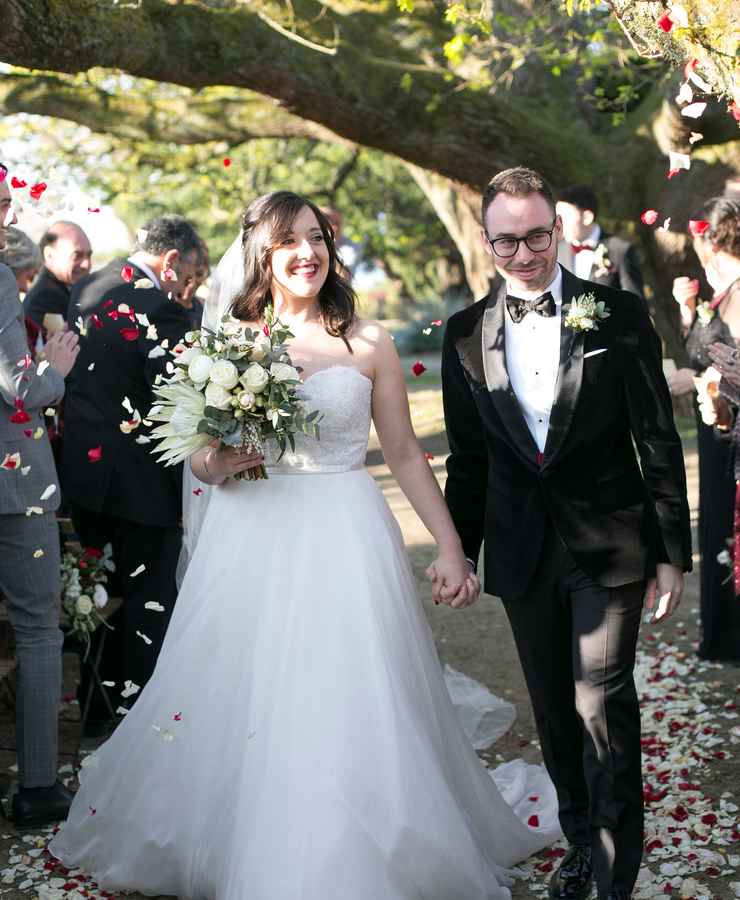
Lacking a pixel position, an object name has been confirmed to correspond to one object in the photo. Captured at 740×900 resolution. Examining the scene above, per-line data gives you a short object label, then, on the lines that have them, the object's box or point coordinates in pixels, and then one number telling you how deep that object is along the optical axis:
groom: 3.88
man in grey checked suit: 4.71
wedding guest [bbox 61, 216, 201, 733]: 5.94
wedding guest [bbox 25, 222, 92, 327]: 7.86
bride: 3.91
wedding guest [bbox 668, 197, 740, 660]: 5.59
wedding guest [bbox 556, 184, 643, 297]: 8.88
